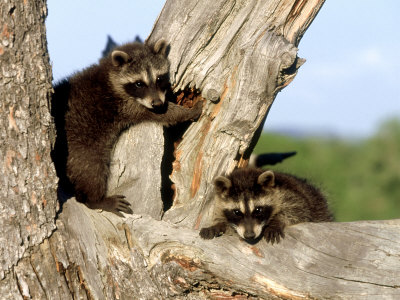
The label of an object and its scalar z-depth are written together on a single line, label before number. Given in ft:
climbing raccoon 36.11
